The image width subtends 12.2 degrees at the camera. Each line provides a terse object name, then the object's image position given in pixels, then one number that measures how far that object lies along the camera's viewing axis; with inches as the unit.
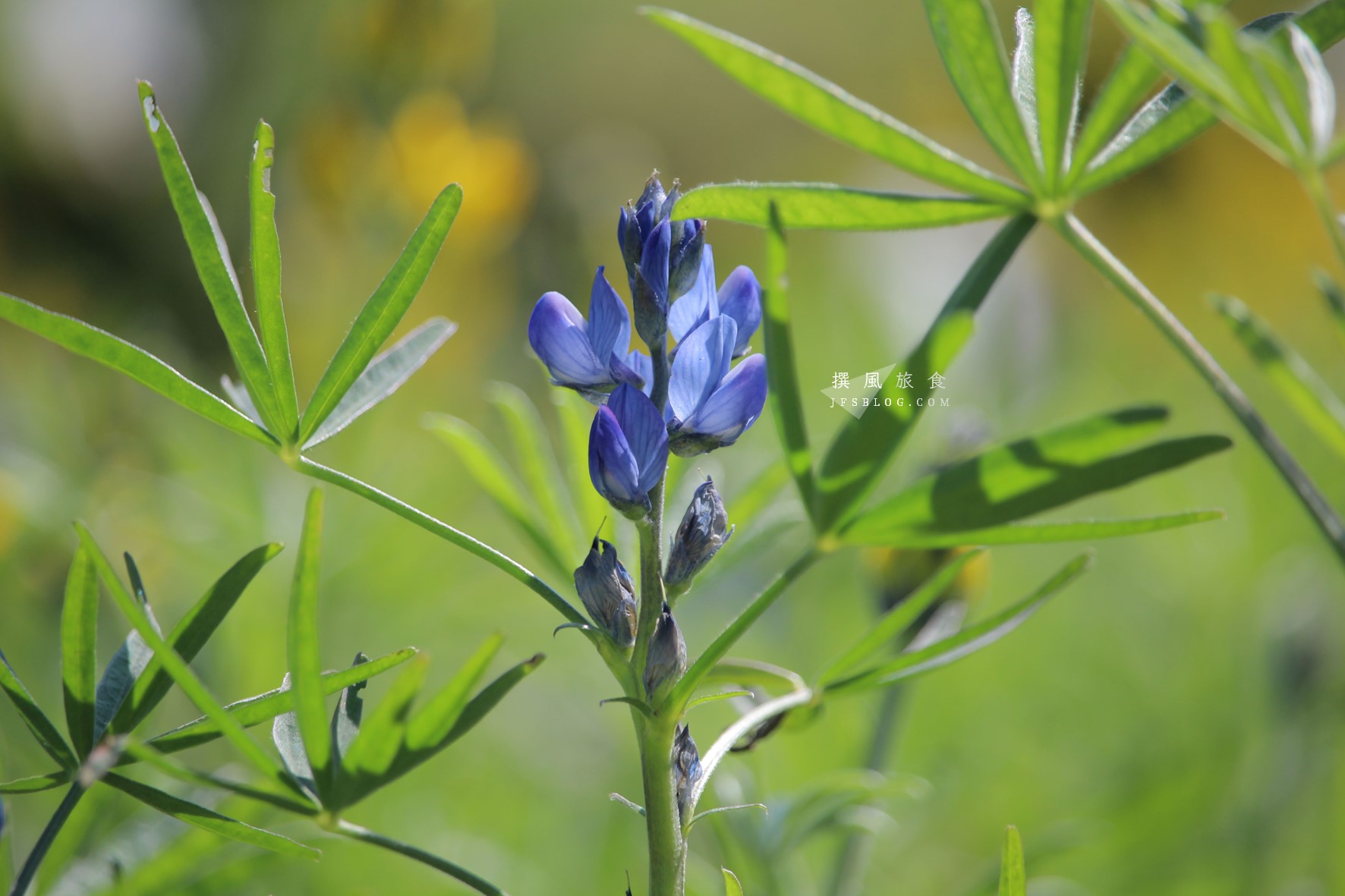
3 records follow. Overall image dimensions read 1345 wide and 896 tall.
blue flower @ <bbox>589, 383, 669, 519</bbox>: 24.8
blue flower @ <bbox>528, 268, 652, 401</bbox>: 25.2
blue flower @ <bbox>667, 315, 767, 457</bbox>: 25.1
